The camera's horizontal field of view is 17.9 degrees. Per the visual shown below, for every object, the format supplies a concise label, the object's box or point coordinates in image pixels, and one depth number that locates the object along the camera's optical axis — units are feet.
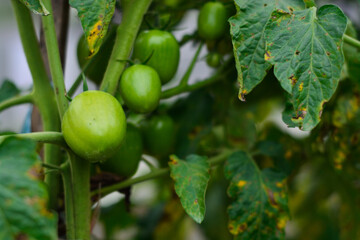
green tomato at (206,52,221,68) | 3.68
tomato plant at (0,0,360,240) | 2.91
